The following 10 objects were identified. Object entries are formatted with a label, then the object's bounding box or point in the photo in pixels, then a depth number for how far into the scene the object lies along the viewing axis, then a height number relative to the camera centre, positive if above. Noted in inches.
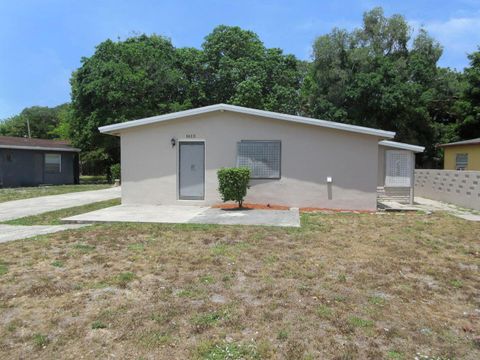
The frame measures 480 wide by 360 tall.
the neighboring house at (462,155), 715.4 +24.2
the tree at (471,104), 983.0 +159.6
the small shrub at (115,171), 927.0 -20.5
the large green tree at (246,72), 1063.6 +256.5
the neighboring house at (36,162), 893.2 -3.5
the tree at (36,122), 2052.2 +205.9
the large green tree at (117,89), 933.8 +176.1
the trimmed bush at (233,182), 436.5 -19.6
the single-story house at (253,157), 461.1 +8.5
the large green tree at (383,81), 968.9 +218.9
